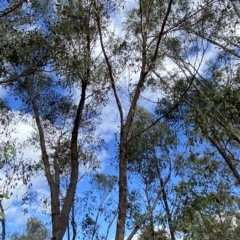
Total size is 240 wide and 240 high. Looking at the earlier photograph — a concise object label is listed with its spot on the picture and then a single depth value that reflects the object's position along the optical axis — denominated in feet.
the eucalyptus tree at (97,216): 26.51
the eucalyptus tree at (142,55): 13.43
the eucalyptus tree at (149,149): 22.28
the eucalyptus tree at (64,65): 14.20
